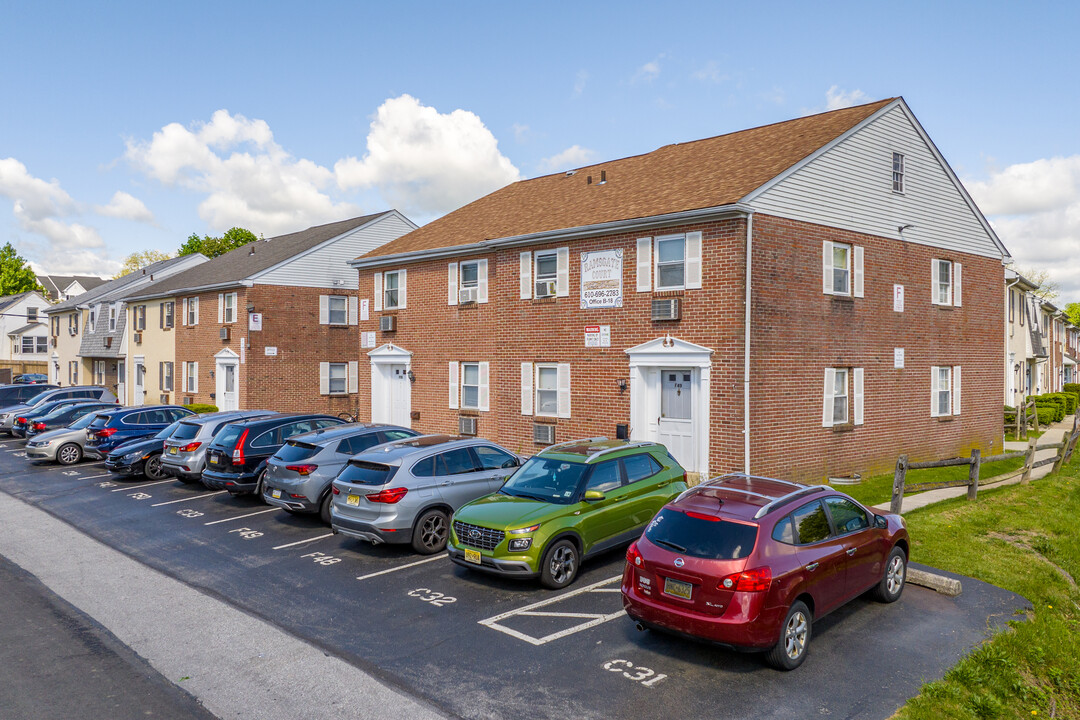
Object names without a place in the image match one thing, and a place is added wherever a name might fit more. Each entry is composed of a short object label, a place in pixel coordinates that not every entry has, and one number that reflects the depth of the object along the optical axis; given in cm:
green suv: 955
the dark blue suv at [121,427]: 2094
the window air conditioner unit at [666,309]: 1658
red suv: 699
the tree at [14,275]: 8781
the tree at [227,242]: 6631
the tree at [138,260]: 8754
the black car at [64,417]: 2544
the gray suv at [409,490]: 1136
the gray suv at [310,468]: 1341
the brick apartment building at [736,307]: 1608
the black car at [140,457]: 1873
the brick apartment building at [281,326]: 3005
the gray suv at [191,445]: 1703
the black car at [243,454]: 1548
